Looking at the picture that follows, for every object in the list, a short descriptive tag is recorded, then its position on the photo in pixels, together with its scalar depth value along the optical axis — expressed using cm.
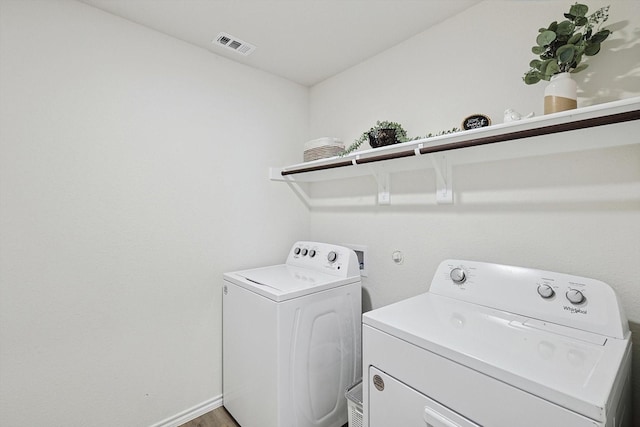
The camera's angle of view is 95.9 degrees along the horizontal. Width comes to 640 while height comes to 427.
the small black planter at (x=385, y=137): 165
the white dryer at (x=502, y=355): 71
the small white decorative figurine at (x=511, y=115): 122
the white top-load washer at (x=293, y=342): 148
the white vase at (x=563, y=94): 110
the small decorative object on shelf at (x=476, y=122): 134
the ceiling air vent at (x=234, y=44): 177
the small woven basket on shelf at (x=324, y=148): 207
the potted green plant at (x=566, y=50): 107
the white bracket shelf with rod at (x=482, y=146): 99
